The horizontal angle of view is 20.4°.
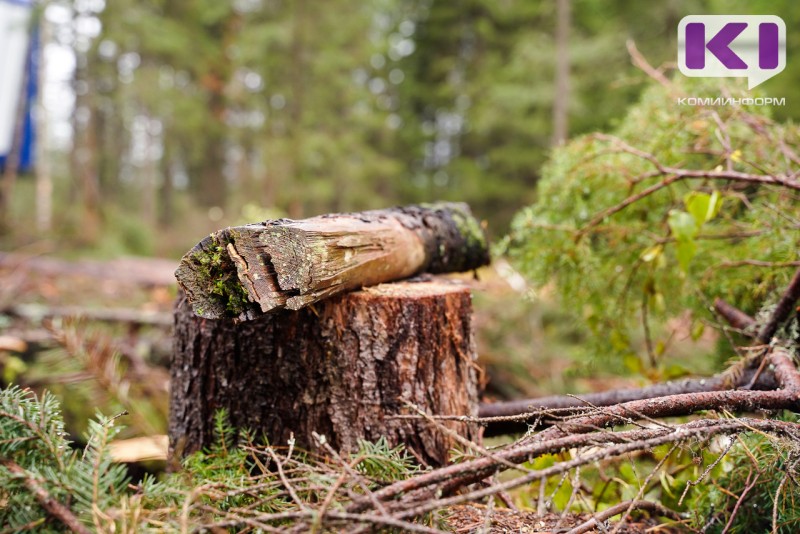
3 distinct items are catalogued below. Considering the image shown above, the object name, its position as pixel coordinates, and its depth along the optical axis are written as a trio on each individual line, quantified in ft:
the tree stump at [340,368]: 6.48
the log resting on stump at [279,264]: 6.20
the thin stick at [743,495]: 6.00
